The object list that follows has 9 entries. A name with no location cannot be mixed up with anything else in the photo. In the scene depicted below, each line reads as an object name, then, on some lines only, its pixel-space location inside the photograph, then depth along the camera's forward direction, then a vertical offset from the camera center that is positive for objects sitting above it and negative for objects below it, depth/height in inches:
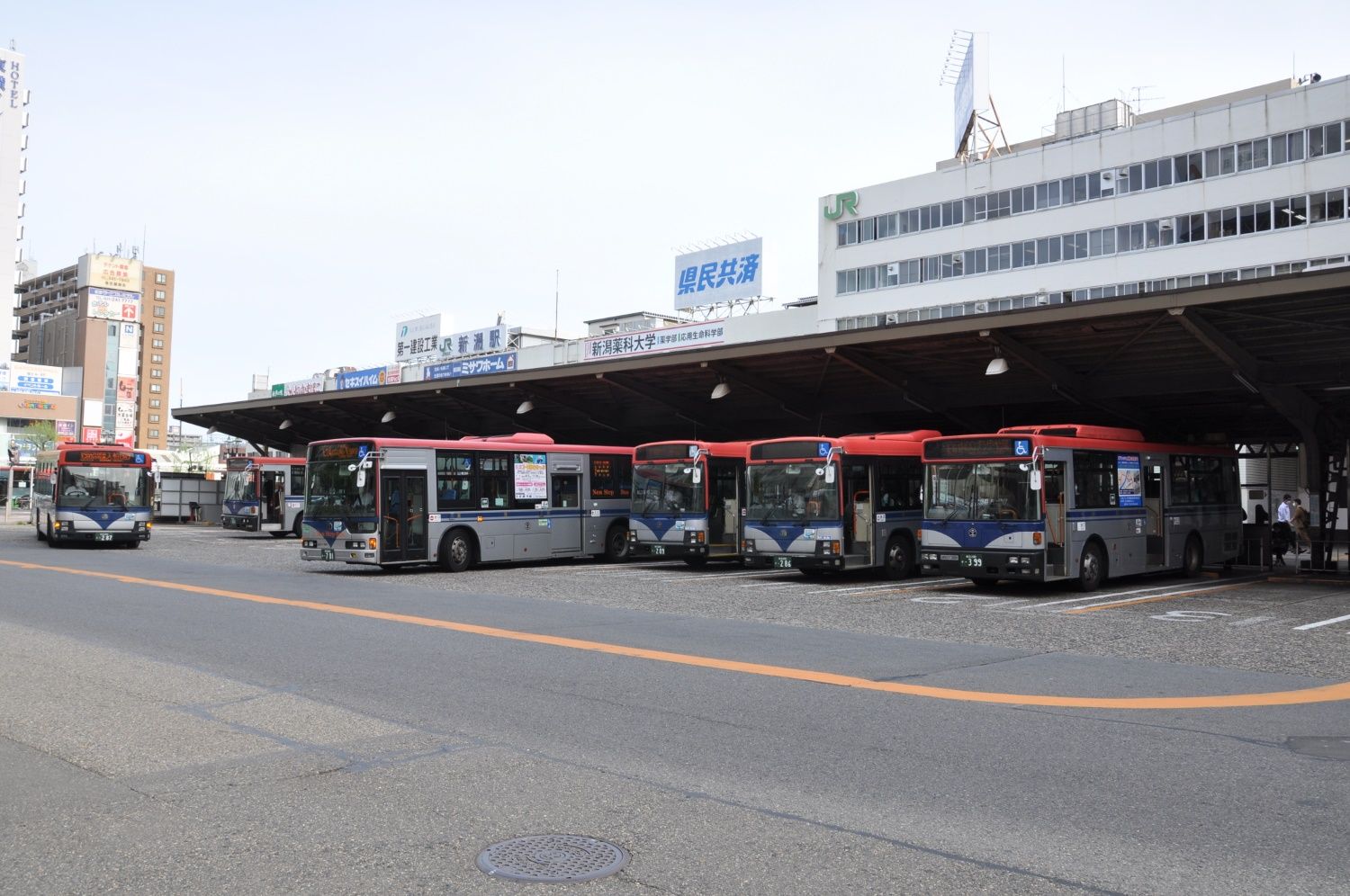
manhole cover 181.3 -59.5
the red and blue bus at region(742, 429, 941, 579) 847.7 +9.6
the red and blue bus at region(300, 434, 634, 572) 879.1 +10.5
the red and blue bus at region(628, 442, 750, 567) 978.7 +13.5
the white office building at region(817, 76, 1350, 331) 1722.4 +548.1
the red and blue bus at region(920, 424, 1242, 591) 745.6 +8.7
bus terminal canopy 817.5 +139.3
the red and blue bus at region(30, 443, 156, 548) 1187.3 +17.2
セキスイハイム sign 3024.1 +382.4
